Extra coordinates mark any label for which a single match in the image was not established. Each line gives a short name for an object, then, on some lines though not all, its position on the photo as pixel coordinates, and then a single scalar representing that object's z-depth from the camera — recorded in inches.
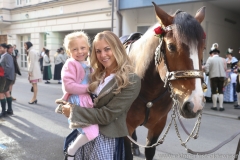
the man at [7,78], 253.6
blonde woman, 70.4
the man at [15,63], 286.7
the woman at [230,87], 349.7
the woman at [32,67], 312.5
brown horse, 69.6
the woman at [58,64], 524.7
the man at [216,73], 309.2
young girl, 74.6
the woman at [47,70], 520.8
